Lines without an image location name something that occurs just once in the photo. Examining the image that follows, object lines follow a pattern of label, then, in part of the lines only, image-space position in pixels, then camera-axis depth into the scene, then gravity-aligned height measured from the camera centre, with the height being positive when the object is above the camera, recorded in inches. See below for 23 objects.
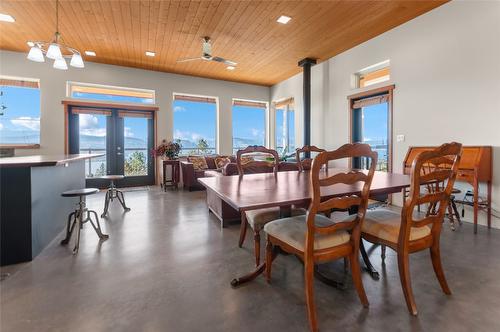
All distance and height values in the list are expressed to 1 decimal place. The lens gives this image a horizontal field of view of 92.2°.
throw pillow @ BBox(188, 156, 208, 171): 241.7 +1.3
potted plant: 243.9 +12.7
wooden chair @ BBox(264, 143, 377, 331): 50.5 -16.8
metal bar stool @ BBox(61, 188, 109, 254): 99.7 -22.8
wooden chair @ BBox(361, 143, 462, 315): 55.5 -16.4
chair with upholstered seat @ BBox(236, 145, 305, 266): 77.7 -17.9
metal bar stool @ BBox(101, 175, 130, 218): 141.9 -23.6
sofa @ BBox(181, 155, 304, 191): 127.0 -4.2
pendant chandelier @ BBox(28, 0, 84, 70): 108.5 +51.3
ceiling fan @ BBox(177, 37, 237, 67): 175.6 +84.3
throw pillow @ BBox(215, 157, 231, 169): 252.5 +2.4
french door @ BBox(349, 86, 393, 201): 173.9 +32.1
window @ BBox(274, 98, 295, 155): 287.4 +45.1
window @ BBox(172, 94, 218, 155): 280.4 +46.7
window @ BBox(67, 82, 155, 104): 227.0 +70.9
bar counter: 81.7 -16.2
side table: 234.7 -8.8
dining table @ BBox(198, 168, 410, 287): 53.2 -7.2
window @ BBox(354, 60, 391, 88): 179.3 +70.6
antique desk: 111.2 -2.6
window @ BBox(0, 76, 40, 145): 203.4 +45.6
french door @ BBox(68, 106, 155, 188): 231.1 +22.7
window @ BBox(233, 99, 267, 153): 302.7 +52.3
